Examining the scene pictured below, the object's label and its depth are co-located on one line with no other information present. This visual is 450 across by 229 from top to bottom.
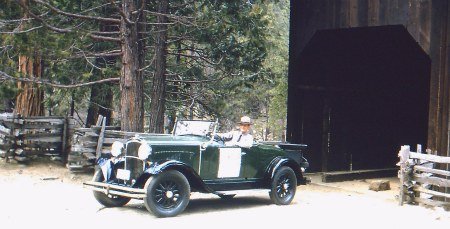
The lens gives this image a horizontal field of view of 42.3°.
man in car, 10.14
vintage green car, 8.88
